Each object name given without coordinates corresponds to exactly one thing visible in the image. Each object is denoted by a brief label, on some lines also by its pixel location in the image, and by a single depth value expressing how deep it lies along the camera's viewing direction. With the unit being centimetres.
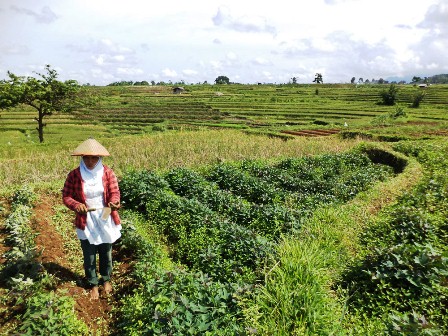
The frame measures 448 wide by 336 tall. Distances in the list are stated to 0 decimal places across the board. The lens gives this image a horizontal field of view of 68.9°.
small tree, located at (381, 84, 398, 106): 5422
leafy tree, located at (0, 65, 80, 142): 2847
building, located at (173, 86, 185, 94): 8644
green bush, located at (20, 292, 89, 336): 407
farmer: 498
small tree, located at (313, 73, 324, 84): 12256
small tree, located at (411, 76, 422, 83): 13962
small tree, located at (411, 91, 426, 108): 5058
